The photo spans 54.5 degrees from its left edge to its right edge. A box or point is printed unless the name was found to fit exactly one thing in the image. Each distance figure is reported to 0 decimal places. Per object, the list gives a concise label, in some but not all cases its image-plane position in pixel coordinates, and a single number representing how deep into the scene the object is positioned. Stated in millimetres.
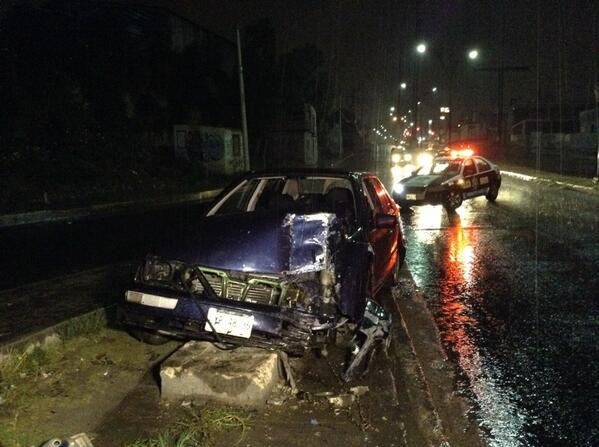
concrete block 4113
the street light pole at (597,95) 22059
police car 16266
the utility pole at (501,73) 40438
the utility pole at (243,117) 28422
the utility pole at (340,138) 76219
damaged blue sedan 4312
